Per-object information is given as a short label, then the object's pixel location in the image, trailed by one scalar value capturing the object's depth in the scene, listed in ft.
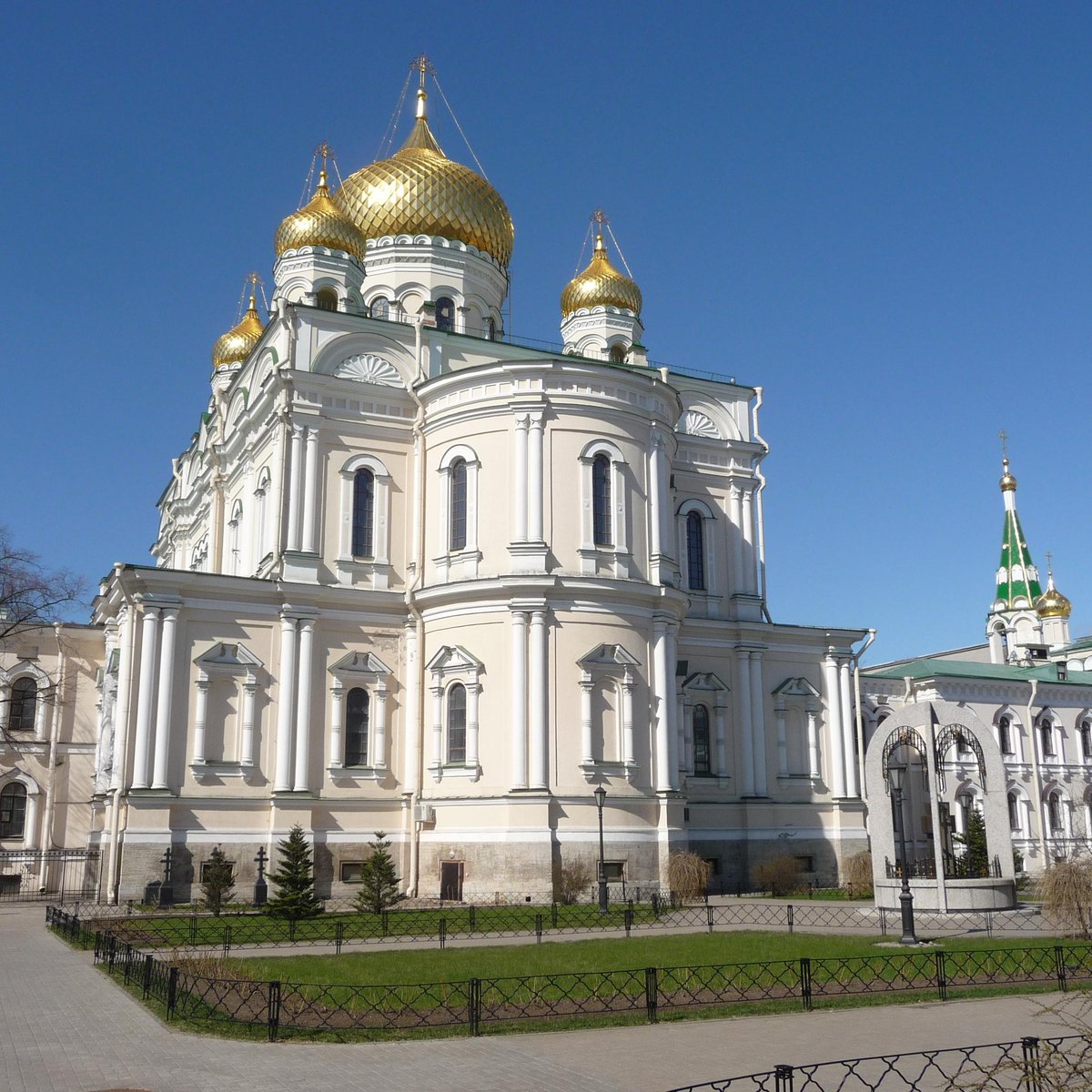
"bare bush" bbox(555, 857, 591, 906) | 82.79
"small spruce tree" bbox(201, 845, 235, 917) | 72.90
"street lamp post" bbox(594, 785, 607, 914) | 77.10
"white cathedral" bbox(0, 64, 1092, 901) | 86.53
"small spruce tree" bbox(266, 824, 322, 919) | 69.21
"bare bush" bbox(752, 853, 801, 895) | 99.76
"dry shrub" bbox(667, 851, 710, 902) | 85.25
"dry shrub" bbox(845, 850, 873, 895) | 94.94
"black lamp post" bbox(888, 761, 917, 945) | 56.54
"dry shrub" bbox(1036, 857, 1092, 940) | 56.70
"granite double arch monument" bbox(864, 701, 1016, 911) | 69.26
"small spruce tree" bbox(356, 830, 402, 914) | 74.43
